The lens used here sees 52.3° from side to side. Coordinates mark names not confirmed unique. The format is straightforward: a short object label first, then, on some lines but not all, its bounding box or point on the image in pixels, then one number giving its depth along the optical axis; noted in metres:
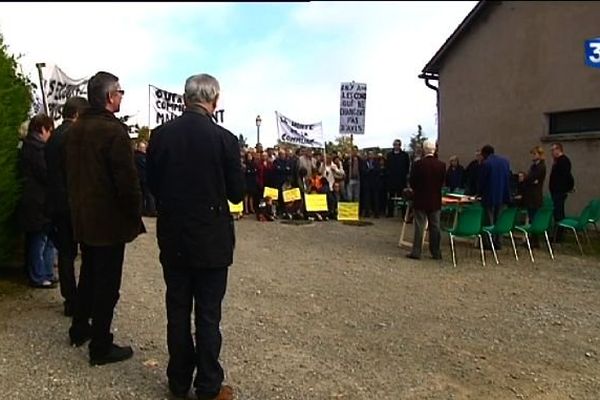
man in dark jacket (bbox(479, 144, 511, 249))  10.33
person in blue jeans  6.16
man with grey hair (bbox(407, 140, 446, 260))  9.45
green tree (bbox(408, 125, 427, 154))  43.05
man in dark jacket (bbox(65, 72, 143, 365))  4.30
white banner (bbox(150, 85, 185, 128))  14.55
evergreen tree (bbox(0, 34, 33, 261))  6.00
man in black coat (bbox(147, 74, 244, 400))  3.71
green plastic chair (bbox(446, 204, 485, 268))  9.20
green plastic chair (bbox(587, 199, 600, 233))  10.95
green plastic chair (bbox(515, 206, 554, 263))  9.96
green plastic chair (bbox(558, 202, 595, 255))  10.59
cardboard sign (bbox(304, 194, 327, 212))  15.56
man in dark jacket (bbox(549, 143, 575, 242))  11.58
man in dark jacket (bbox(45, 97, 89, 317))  5.34
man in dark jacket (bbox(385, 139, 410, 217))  16.38
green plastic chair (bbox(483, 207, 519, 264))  9.50
